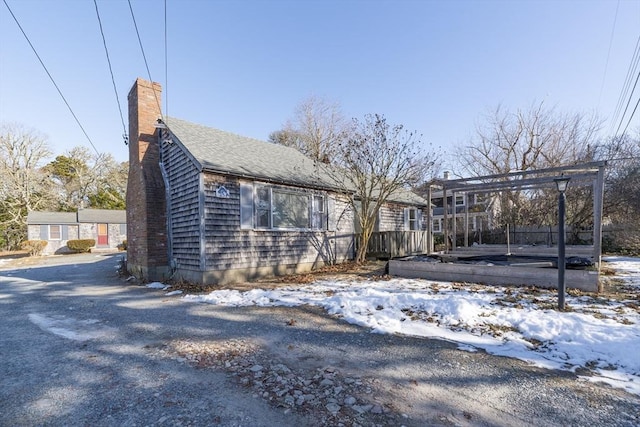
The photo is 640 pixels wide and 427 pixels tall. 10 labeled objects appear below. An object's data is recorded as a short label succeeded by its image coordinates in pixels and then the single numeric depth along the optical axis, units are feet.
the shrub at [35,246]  80.38
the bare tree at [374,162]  36.06
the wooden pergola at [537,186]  23.26
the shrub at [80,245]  87.40
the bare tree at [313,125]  94.79
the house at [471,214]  71.70
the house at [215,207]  28.37
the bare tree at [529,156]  61.46
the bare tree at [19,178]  98.68
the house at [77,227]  87.15
